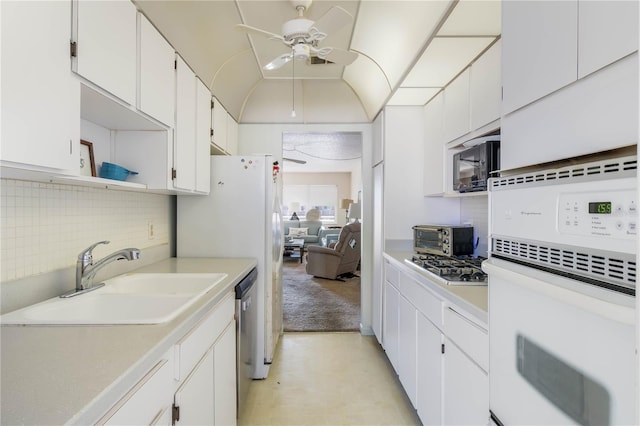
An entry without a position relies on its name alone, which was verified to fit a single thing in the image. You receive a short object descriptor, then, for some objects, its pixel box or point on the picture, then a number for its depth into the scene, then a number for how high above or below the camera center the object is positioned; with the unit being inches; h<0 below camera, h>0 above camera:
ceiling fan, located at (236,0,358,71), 65.4 +42.7
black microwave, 63.6 +11.6
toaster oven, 82.7 -7.9
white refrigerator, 91.4 -2.0
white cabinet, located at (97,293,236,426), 29.9 -23.4
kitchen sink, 38.0 -15.3
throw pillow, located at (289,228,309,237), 319.9 -22.0
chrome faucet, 49.7 -10.0
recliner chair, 203.0 -31.4
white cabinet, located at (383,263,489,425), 44.5 -27.7
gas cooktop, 57.3 -12.5
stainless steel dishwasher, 68.7 -31.5
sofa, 314.9 -20.2
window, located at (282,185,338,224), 377.4 +20.9
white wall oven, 20.6 -6.5
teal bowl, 54.6 +7.5
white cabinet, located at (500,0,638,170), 24.2 +13.1
